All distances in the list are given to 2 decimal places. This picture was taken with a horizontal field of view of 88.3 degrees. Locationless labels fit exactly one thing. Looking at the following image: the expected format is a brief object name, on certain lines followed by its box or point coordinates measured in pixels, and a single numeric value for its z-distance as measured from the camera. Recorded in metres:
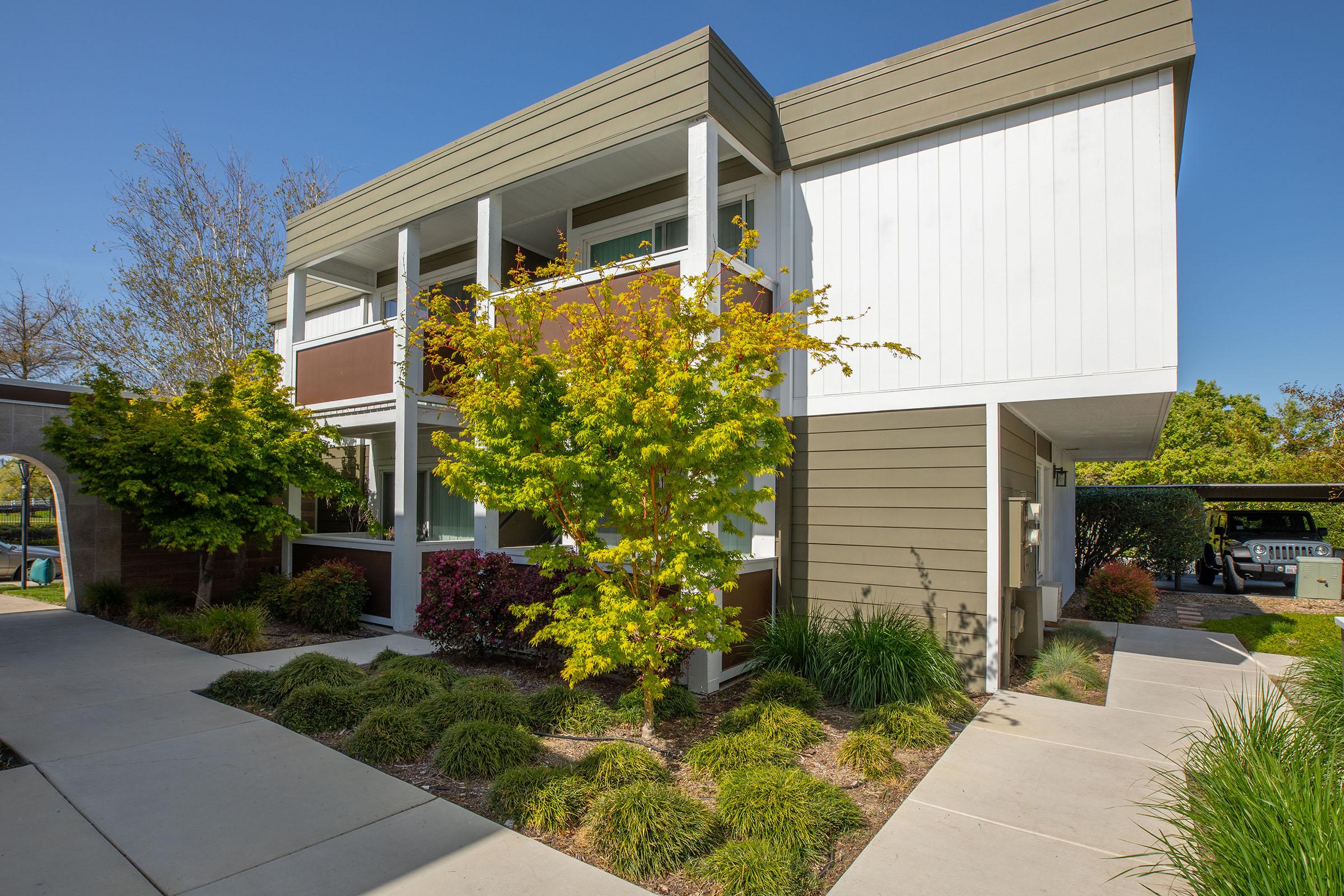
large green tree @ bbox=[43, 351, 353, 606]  8.72
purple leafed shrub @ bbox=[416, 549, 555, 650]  7.48
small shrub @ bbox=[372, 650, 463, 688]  6.68
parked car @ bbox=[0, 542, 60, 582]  14.84
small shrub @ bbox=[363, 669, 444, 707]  5.90
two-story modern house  6.25
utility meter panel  7.05
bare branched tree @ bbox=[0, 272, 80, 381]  22.34
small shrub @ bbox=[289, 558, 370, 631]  9.23
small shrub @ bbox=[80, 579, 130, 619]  10.16
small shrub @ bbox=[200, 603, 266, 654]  8.14
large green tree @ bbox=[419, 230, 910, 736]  4.89
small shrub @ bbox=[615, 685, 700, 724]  5.79
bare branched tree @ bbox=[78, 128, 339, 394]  19.44
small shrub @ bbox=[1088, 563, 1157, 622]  11.02
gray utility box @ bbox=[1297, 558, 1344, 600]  13.15
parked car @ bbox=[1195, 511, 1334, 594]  14.60
